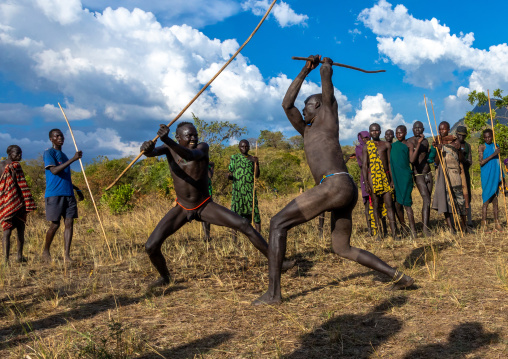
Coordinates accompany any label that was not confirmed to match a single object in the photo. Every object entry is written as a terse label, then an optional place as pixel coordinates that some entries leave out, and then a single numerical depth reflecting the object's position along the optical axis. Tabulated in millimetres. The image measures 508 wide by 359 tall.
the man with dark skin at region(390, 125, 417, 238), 7180
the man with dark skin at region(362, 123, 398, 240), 7055
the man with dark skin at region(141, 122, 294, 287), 4707
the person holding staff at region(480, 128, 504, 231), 7488
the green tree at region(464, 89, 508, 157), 10656
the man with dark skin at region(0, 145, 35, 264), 6457
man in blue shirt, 6137
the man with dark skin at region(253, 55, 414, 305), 3943
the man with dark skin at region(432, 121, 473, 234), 7184
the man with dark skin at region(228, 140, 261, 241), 7586
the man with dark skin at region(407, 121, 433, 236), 7254
